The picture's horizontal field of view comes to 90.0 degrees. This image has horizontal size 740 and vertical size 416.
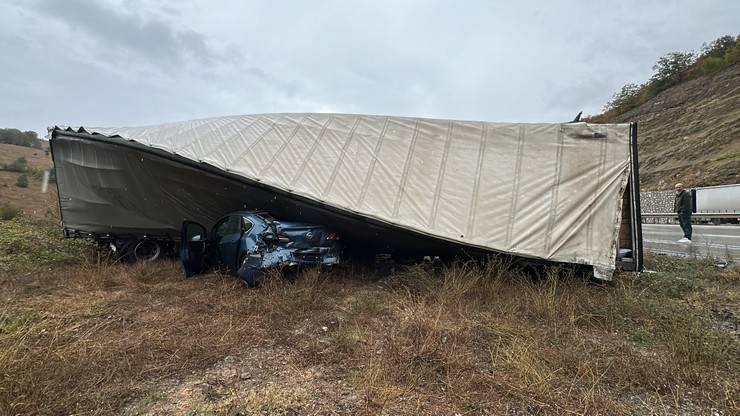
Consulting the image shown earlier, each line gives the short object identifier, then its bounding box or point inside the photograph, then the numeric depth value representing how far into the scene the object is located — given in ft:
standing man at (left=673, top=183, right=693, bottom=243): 32.17
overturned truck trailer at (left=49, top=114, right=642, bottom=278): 19.03
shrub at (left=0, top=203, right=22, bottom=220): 53.01
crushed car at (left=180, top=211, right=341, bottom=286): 19.10
